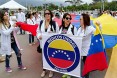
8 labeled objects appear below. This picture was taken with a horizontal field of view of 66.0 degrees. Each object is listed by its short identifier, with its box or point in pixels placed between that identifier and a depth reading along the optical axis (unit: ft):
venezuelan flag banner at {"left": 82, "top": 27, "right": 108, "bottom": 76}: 6.06
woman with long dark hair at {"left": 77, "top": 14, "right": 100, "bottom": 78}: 6.35
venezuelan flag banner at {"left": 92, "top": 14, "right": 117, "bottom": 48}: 8.49
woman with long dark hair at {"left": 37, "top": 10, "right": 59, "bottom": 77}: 7.02
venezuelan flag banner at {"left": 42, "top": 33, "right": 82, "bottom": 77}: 6.24
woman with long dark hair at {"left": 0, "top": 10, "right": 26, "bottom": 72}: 7.40
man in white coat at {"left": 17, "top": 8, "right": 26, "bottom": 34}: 22.16
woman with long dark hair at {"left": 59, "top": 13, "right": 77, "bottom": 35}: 6.68
